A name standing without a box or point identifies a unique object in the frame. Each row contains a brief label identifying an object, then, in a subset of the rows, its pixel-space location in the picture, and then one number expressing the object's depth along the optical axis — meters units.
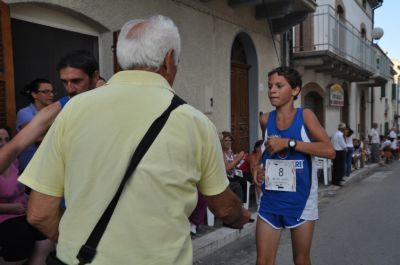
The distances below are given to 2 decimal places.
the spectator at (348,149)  12.55
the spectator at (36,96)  3.89
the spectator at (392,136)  20.14
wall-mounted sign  15.34
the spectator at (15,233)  3.13
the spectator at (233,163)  6.62
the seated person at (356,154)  14.77
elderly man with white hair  1.46
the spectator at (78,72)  2.92
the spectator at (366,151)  16.11
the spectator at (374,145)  17.39
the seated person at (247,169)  7.02
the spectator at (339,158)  10.89
